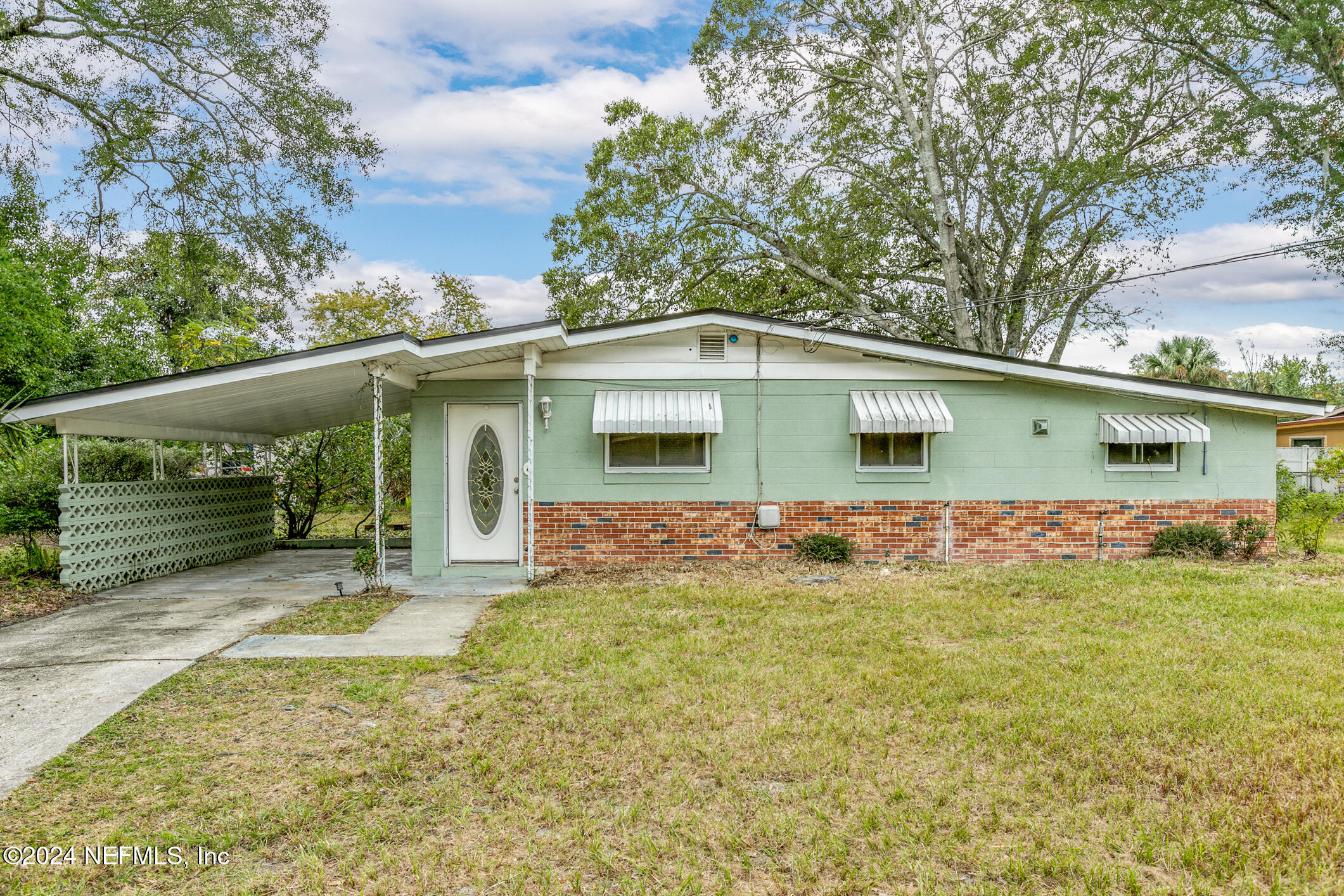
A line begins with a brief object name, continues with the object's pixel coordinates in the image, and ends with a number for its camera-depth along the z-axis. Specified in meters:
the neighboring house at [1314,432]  21.67
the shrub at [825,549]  9.14
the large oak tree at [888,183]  16.12
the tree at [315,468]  13.42
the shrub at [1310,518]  10.06
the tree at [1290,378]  31.80
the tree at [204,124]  10.56
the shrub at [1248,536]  9.37
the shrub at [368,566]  7.86
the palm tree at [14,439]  8.83
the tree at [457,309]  21.30
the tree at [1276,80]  13.77
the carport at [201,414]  7.21
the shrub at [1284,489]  10.75
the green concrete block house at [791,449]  9.01
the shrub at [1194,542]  9.25
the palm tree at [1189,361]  23.22
